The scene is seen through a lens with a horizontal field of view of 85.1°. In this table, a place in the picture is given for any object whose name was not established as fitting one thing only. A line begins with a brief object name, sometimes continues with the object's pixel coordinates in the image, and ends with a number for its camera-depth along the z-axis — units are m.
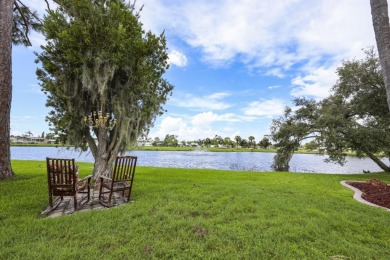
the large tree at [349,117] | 12.48
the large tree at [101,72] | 6.75
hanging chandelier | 7.29
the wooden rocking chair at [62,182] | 4.31
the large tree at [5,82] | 7.45
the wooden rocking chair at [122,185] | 4.98
